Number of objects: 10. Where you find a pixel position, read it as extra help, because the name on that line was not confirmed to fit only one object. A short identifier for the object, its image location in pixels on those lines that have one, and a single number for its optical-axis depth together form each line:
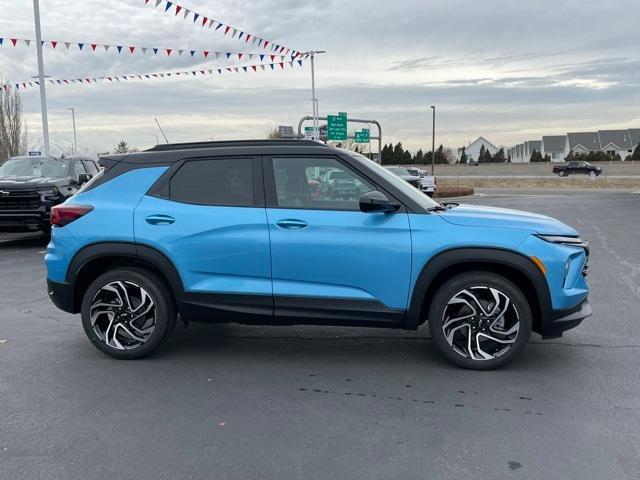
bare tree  46.62
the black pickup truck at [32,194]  11.34
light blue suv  4.39
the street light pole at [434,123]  69.38
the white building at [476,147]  127.88
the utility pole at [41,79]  17.94
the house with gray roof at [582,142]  94.38
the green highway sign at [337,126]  38.16
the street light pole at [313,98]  32.24
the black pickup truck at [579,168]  56.63
